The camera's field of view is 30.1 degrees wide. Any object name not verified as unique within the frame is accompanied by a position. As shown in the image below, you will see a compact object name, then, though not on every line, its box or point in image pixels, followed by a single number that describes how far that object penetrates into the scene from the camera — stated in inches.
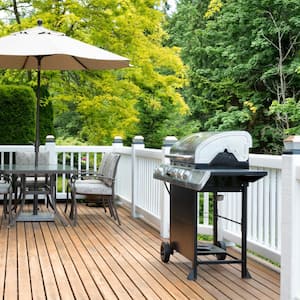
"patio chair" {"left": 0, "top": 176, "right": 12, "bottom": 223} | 275.4
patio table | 264.1
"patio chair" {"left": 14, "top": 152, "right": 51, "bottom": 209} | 307.5
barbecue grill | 167.0
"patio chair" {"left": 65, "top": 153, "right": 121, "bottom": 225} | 279.0
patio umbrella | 259.1
